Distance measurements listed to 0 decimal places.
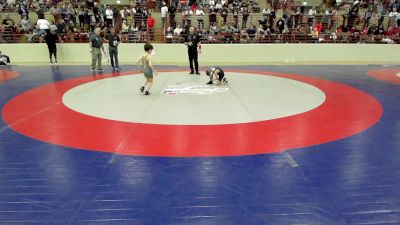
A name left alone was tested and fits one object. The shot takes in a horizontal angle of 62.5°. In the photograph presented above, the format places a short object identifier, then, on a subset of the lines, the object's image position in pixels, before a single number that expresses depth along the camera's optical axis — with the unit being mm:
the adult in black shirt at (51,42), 16391
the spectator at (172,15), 19906
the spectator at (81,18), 19330
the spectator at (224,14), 19683
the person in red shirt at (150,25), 18950
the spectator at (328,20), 20109
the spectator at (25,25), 18359
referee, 12562
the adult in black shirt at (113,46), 14259
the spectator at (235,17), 19766
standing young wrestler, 8953
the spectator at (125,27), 18772
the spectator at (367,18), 20312
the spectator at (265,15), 19875
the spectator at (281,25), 19312
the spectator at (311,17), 20128
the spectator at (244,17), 19719
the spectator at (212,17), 19719
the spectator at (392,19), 20156
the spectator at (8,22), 18556
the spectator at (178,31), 18638
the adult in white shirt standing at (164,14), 19498
